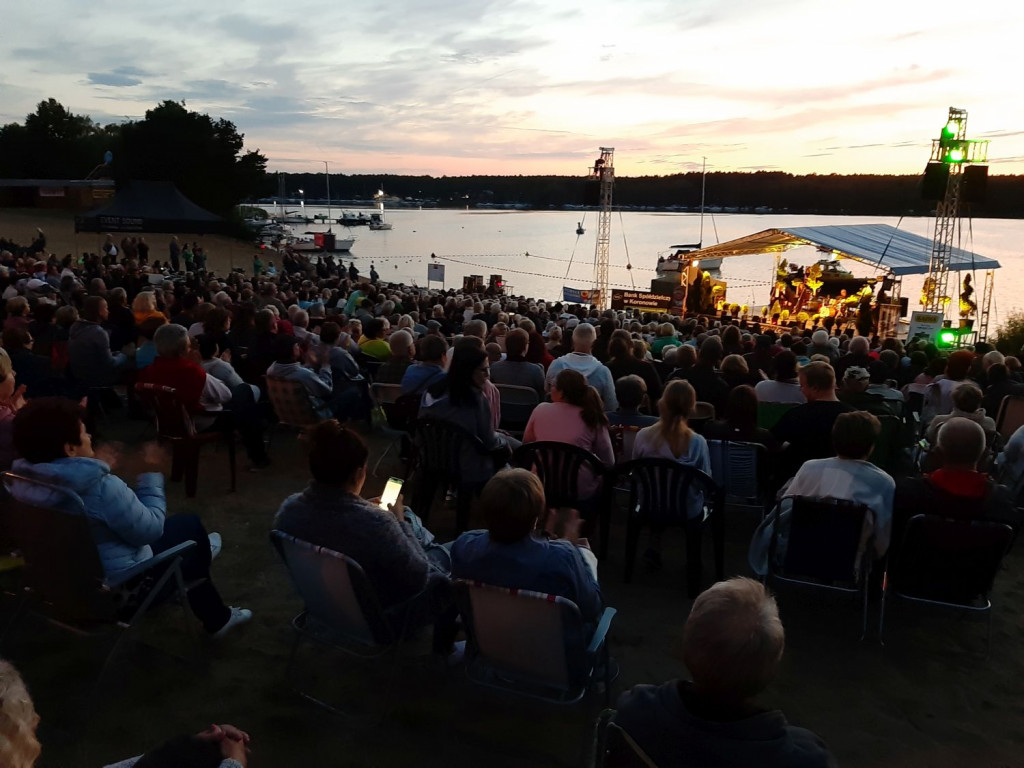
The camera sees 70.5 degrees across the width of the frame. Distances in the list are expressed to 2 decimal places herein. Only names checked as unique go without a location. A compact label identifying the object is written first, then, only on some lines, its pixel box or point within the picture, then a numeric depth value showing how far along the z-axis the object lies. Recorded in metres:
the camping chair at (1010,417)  5.59
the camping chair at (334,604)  2.54
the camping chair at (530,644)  2.32
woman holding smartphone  2.64
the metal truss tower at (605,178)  30.41
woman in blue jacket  2.62
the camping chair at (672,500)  3.71
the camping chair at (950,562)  3.06
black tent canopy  14.05
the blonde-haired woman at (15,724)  1.21
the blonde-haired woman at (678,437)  3.87
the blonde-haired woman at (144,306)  7.25
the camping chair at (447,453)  4.21
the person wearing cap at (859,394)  5.01
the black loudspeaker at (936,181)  17.73
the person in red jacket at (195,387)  4.75
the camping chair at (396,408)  5.21
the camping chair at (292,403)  5.40
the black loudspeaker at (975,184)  17.59
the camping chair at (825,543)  3.19
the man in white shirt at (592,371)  5.37
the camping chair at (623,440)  4.61
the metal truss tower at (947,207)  17.47
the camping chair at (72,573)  2.54
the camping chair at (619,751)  1.53
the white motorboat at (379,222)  123.81
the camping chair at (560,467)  3.93
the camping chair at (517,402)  5.62
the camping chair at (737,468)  4.27
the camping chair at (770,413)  5.31
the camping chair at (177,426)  4.62
